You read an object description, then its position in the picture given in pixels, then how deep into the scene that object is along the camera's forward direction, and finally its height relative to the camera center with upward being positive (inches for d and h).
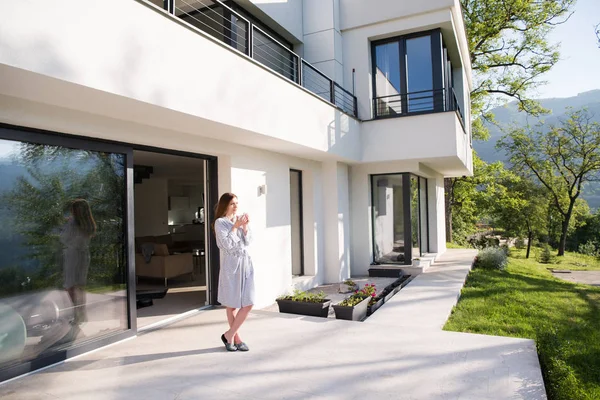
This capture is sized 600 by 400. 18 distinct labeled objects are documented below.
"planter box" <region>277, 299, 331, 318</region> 228.7 -54.9
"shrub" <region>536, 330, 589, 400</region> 127.7 -56.1
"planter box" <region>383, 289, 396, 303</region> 275.8 -59.6
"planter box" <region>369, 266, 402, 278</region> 376.8 -56.4
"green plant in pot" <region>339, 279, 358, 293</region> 275.7 -53.3
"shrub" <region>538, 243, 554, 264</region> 815.3 -100.4
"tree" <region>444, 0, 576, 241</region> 712.4 +314.7
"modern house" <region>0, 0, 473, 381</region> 137.9 +42.2
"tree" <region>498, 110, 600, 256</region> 916.6 +125.7
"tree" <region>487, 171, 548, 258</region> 882.1 +8.8
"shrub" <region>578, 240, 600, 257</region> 994.0 -105.5
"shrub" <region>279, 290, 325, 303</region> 234.1 -50.0
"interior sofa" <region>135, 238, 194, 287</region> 325.1 -38.4
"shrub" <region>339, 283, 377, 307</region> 232.2 -51.4
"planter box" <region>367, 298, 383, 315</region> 249.0 -60.3
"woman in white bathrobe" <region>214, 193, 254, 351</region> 161.2 -19.8
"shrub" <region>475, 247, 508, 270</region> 466.0 -58.5
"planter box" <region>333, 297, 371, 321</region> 224.6 -56.4
